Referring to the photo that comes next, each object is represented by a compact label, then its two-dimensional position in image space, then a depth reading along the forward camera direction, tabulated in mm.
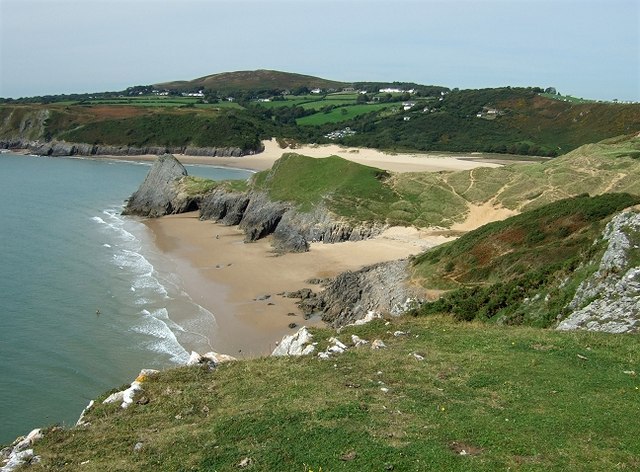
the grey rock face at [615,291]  20453
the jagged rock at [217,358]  18812
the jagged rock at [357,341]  19641
